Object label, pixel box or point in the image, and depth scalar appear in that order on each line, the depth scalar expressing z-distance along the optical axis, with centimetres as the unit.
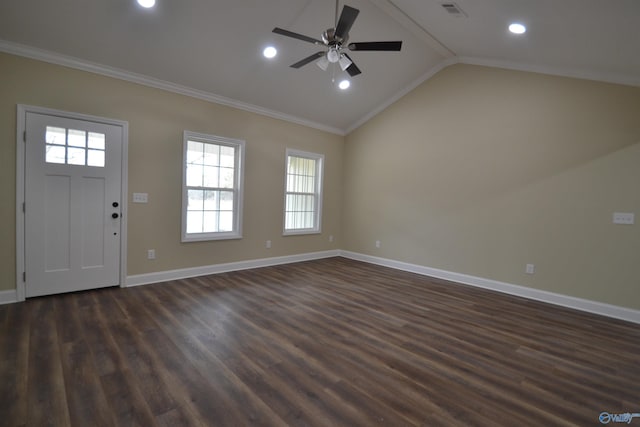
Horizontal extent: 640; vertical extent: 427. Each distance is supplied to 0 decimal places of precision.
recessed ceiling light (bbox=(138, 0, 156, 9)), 308
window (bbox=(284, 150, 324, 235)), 600
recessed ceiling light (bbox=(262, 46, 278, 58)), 401
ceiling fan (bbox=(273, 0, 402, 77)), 260
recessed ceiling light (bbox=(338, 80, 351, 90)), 499
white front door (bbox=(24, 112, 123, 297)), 344
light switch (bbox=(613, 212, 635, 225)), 352
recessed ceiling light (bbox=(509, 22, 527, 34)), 330
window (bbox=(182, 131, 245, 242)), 464
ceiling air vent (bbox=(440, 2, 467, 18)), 331
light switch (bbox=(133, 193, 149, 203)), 411
